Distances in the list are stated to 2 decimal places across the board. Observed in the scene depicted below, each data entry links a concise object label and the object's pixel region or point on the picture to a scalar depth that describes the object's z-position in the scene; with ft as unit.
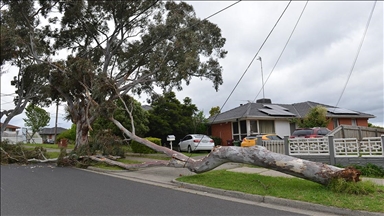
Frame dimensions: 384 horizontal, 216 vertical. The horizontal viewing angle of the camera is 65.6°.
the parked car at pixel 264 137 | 49.53
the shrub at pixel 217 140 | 81.27
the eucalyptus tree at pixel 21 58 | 60.08
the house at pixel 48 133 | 241.70
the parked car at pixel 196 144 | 66.44
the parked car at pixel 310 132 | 56.19
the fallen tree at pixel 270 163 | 23.79
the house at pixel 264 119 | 77.56
